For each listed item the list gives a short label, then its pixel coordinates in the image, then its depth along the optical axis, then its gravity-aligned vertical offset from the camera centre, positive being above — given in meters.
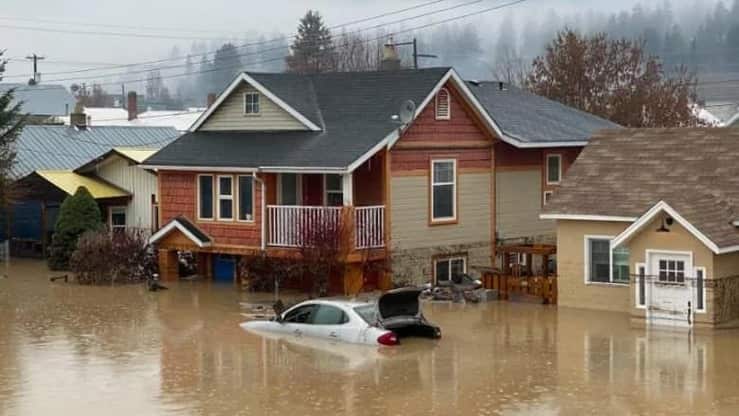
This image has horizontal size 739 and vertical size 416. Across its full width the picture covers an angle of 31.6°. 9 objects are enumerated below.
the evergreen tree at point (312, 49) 108.41 +16.70
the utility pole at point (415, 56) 48.61 +5.99
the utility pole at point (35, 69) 101.56 +11.80
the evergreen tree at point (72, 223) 43.38 -0.15
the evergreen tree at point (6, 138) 44.56 +2.81
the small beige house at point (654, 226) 30.36 -0.24
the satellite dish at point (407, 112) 37.56 +3.02
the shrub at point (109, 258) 39.97 -1.24
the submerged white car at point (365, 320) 27.70 -2.24
